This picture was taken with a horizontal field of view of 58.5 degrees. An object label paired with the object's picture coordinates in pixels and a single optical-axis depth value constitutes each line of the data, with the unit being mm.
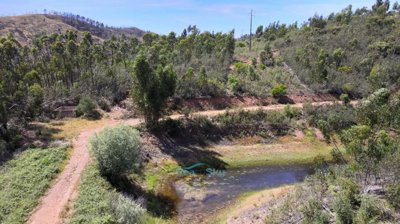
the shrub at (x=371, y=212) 20359
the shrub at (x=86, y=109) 41625
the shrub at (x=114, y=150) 27812
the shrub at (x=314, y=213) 21625
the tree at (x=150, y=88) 35906
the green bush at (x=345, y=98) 49938
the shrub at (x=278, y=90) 51062
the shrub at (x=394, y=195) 21855
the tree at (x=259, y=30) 109331
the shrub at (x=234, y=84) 50688
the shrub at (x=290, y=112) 45750
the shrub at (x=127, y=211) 21188
